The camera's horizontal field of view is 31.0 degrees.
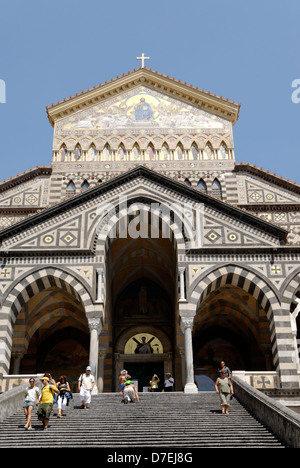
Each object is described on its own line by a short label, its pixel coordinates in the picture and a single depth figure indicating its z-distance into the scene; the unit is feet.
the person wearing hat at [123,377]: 57.00
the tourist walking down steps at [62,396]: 47.04
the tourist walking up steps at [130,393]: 52.24
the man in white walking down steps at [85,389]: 50.57
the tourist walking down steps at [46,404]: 43.01
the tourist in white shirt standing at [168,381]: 69.10
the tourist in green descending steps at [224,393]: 47.16
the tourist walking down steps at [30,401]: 43.47
